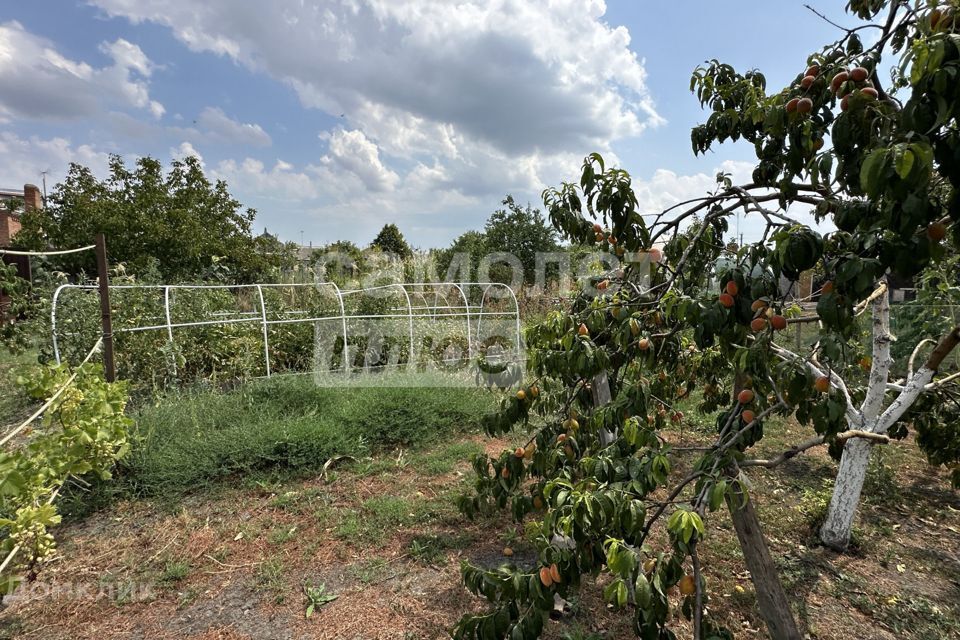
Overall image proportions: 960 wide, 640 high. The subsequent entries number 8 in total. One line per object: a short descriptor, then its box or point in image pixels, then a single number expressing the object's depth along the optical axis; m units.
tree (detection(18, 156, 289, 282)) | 10.14
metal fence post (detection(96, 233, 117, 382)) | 3.83
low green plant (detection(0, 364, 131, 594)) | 2.29
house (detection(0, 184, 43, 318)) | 19.50
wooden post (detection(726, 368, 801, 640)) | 1.86
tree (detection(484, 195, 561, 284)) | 15.15
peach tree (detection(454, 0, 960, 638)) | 1.02
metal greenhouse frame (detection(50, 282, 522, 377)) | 5.16
